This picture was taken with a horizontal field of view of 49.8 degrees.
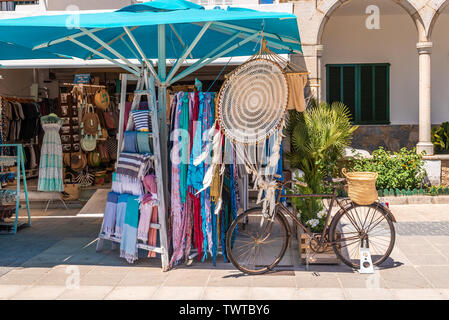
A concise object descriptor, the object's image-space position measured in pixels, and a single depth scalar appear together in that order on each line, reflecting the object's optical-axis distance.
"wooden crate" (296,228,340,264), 5.77
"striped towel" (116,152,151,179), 5.91
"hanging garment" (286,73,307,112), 6.93
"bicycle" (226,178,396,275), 5.50
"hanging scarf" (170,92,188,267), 5.85
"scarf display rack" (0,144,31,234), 7.72
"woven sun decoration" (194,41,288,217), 5.45
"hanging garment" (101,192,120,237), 6.34
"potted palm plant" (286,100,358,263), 6.50
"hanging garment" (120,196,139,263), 5.95
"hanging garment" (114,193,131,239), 6.18
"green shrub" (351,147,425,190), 9.80
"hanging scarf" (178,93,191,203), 5.82
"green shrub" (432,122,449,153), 11.04
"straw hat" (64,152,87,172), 10.92
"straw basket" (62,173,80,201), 10.30
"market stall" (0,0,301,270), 5.19
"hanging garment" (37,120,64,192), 9.83
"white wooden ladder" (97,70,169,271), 5.79
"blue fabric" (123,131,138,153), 6.12
